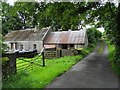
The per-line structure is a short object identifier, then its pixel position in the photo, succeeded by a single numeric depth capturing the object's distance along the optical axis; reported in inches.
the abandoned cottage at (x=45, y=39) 657.4
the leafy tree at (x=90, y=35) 890.2
